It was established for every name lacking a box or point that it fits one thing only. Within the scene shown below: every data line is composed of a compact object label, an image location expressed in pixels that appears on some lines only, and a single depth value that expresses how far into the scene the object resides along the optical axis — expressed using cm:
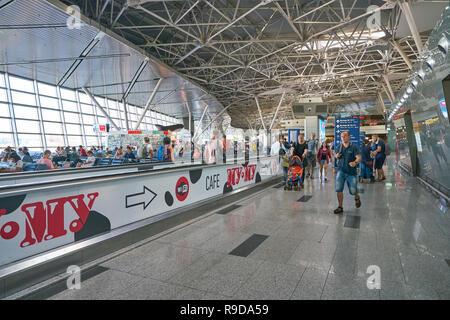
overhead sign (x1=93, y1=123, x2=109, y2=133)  2005
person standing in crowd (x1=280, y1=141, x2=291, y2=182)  910
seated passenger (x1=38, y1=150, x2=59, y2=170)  749
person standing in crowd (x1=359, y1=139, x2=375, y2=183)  1034
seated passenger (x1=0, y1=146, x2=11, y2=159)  928
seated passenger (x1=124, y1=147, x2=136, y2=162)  1132
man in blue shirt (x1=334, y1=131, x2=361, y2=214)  548
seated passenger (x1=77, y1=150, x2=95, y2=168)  1064
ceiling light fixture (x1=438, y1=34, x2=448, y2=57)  509
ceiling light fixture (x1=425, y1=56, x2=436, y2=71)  617
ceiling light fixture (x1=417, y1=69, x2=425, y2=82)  730
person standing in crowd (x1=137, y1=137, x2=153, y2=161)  1238
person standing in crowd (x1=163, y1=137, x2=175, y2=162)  1062
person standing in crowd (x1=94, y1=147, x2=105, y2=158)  1569
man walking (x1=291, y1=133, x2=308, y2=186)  858
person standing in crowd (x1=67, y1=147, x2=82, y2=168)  1059
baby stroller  866
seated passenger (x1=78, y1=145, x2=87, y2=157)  1489
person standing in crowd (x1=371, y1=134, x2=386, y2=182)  1032
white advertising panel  259
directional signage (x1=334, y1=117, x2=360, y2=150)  1380
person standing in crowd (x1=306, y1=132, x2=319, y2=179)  1216
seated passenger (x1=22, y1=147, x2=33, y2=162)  991
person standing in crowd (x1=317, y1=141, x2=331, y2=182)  1091
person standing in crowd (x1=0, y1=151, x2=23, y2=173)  786
